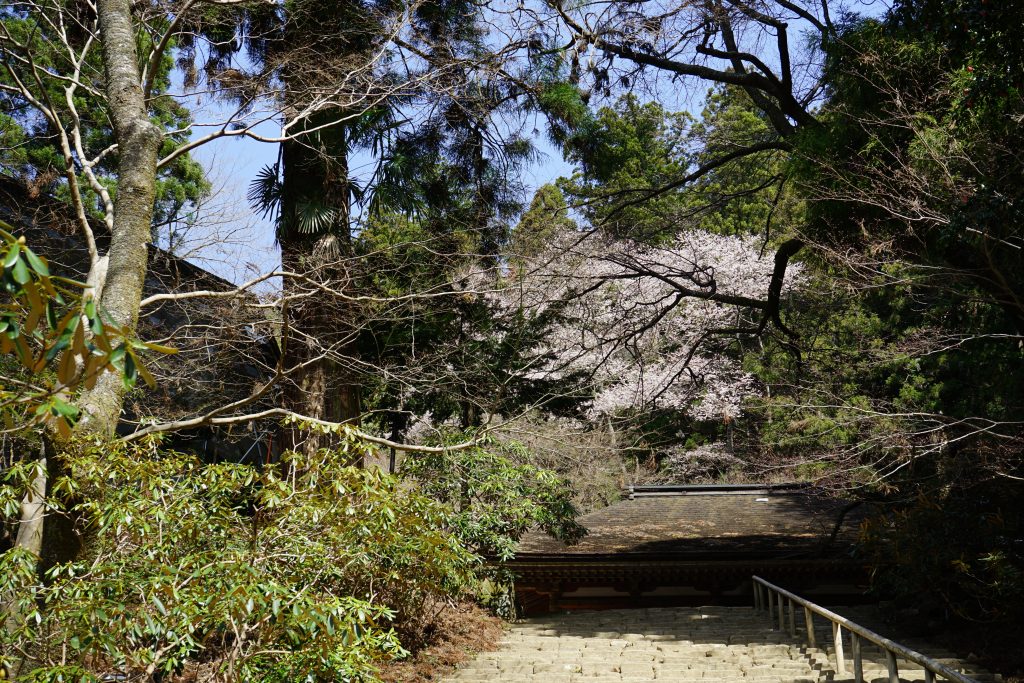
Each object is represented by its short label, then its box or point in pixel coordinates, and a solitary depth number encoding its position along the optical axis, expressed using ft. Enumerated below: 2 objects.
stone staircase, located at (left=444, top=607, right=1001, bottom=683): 30.07
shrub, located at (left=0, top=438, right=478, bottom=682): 16.21
